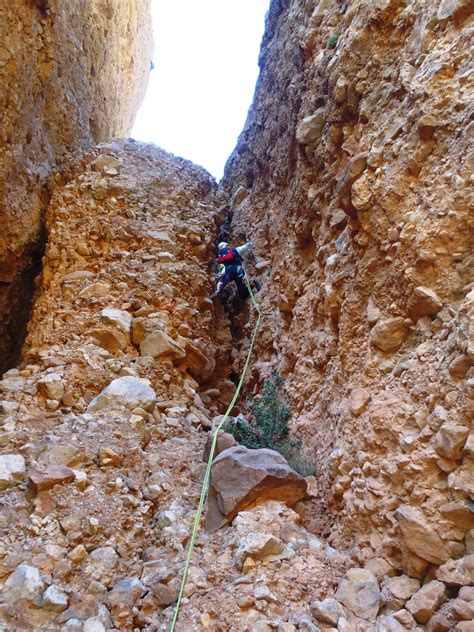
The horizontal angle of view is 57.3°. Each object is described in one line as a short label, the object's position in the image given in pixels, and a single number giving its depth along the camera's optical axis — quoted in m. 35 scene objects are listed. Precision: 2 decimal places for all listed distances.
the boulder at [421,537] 2.42
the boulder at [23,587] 2.72
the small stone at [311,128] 5.77
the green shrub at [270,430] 4.26
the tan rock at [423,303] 2.99
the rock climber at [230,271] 7.36
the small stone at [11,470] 3.51
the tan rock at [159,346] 5.60
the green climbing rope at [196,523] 2.74
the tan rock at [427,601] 2.30
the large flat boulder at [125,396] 4.58
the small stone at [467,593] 2.17
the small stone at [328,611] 2.56
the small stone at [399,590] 2.49
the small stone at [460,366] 2.55
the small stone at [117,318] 5.66
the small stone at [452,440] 2.46
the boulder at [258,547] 2.99
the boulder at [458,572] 2.26
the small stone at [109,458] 3.84
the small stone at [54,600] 2.72
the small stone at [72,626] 2.64
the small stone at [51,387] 4.56
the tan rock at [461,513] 2.36
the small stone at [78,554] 3.04
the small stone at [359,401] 3.38
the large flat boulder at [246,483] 3.40
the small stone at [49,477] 3.40
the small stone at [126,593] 2.83
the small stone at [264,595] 2.71
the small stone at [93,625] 2.64
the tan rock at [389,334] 3.29
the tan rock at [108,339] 5.48
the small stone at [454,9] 3.20
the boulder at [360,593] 2.56
